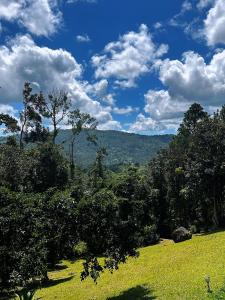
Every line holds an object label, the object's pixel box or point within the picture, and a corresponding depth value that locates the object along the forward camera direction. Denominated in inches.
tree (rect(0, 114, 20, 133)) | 1067.5
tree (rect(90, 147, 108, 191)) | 2026.3
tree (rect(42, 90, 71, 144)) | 1851.9
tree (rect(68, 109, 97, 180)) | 1893.2
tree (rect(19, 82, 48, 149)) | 1847.6
